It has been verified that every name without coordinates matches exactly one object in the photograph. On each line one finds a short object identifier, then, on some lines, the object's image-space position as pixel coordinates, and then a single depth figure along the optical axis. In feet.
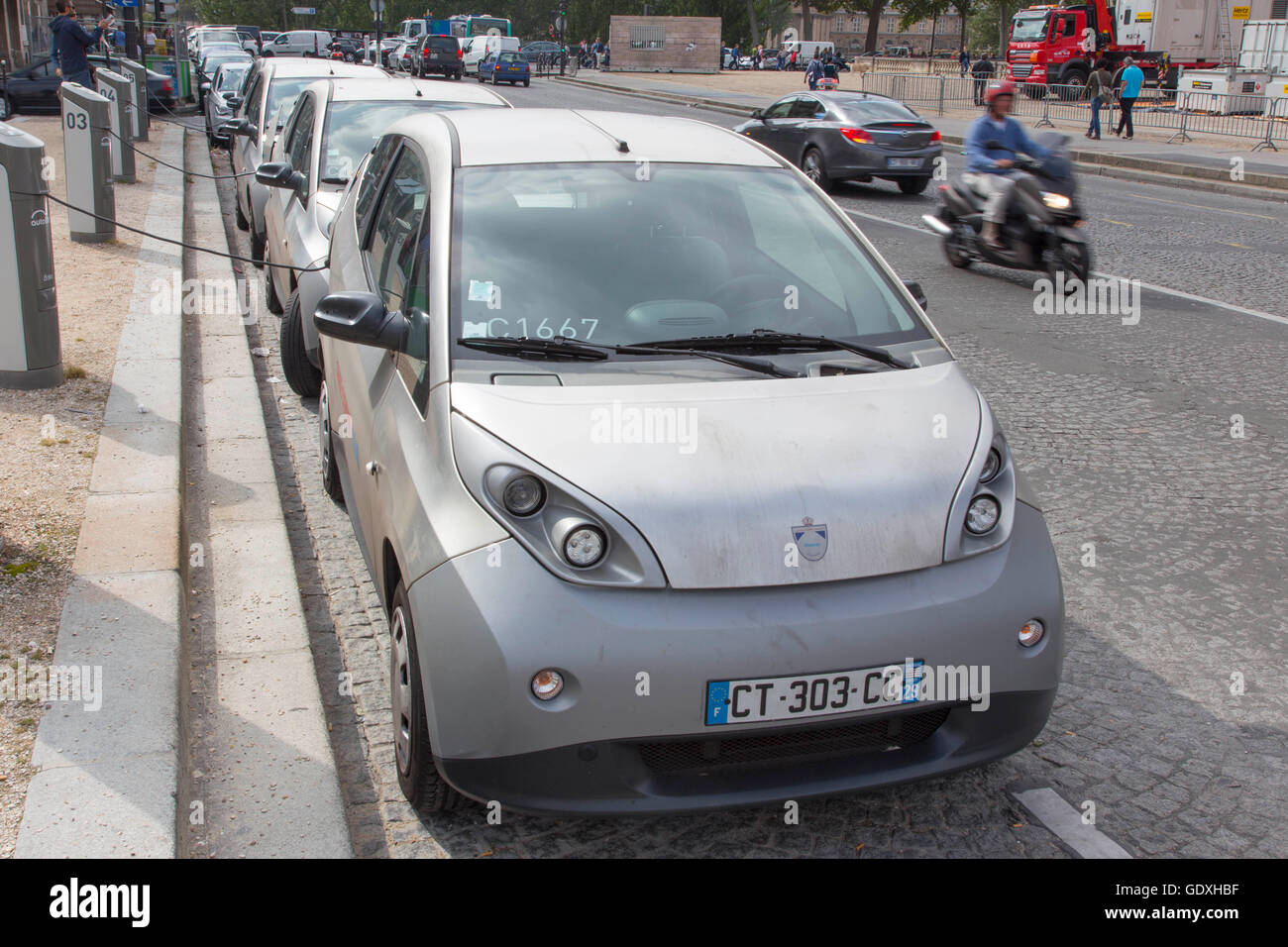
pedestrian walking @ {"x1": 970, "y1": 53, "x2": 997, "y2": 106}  127.65
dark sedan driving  57.41
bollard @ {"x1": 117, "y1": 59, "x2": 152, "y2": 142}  64.44
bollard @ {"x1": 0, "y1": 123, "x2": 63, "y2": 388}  20.52
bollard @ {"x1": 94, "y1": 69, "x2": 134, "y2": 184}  51.44
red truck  139.03
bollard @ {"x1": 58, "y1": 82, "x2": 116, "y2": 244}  36.22
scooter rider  37.50
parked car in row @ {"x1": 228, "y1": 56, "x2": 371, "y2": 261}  34.53
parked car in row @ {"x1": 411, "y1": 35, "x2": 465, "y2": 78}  180.45
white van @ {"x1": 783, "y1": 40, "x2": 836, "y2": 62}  275.20
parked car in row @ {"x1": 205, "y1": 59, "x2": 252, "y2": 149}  64.49
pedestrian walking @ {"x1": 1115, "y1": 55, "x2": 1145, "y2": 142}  87.92
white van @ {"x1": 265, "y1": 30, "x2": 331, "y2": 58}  171.94
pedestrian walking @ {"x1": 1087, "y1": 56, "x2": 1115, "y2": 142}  89.40
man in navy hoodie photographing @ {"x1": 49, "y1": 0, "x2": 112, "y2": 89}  58.39
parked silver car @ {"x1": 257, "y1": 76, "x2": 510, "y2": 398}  22.15
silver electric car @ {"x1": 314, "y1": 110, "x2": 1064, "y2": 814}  9.25
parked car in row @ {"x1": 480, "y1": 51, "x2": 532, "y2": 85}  175.22
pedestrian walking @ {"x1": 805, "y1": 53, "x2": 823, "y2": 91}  164.45
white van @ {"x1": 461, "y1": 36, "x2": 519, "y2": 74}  182.19
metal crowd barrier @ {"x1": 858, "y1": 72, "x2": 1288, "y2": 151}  96.37
